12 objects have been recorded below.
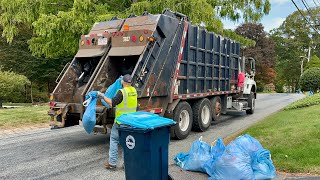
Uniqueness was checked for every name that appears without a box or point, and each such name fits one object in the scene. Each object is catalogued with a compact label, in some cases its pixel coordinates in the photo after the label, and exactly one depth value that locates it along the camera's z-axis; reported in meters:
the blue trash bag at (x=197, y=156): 5.31
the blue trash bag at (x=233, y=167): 4.68
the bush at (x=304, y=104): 13.43
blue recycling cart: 4.22
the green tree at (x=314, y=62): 40.59
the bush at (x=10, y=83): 19.69
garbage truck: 7.16
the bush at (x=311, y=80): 27.97
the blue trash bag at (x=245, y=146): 4.92
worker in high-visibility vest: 5.56
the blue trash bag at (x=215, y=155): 5.18
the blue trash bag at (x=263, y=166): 4.80
